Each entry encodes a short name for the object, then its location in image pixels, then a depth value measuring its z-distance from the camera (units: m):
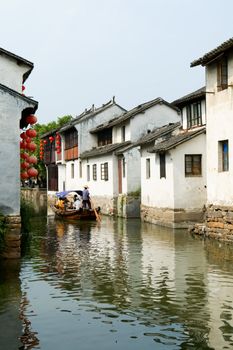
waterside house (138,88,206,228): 24.69
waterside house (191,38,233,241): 18.89
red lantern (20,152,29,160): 15.24
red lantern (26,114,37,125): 15.28
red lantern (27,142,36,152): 15.13
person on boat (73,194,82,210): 31.99
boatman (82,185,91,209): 31.58
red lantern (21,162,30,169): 15.42
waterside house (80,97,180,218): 32.38
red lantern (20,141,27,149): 15.05
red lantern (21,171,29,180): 15.41
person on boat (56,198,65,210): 32.67
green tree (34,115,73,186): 65.19
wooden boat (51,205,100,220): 30.19
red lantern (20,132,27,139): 15.11
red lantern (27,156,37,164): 15.30
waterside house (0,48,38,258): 13.77
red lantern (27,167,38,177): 15.34
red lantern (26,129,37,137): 15.15
